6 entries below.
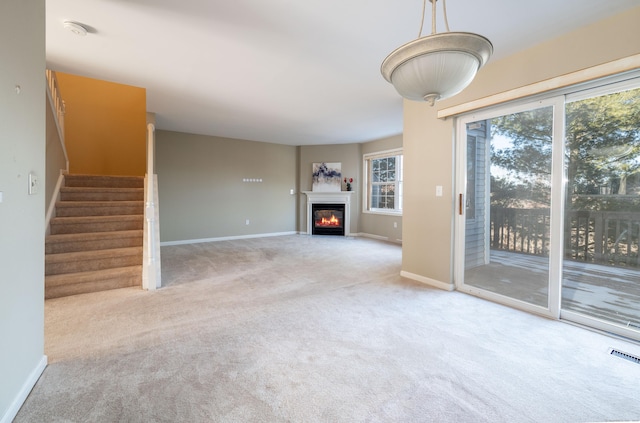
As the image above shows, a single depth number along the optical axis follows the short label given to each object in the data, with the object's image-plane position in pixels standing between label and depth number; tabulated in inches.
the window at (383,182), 256.7
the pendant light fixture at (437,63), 43.5
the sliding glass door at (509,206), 101.1
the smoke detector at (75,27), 88.0
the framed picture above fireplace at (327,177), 290.8
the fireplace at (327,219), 291.1
